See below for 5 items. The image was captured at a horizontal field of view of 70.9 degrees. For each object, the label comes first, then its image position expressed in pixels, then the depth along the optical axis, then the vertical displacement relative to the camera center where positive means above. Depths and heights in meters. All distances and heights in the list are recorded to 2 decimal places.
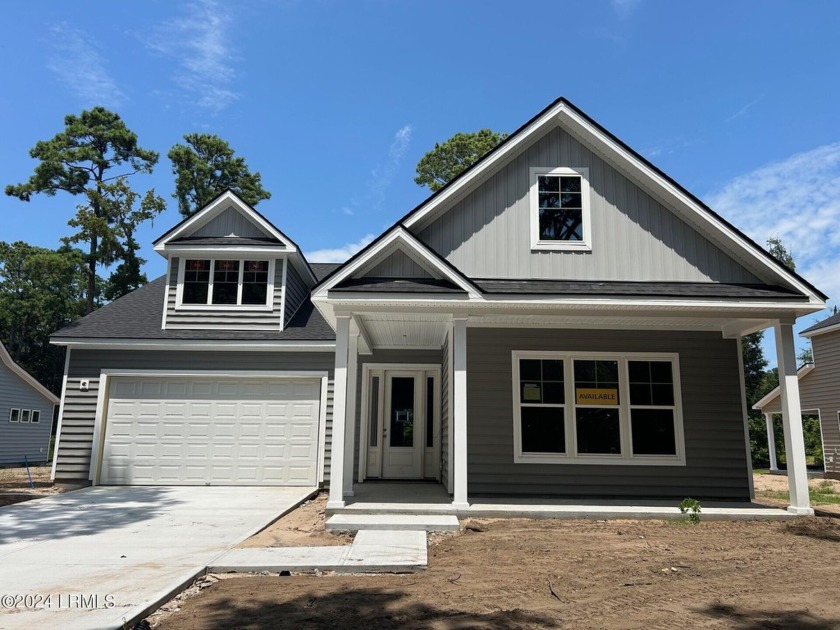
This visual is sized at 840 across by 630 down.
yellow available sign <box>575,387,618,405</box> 9.73 +0.56
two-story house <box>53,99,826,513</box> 8.52 +1.27
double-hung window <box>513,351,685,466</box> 9.59 +0.37
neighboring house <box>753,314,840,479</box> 19.19 +1.65
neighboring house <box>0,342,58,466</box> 20.80 +0.30
